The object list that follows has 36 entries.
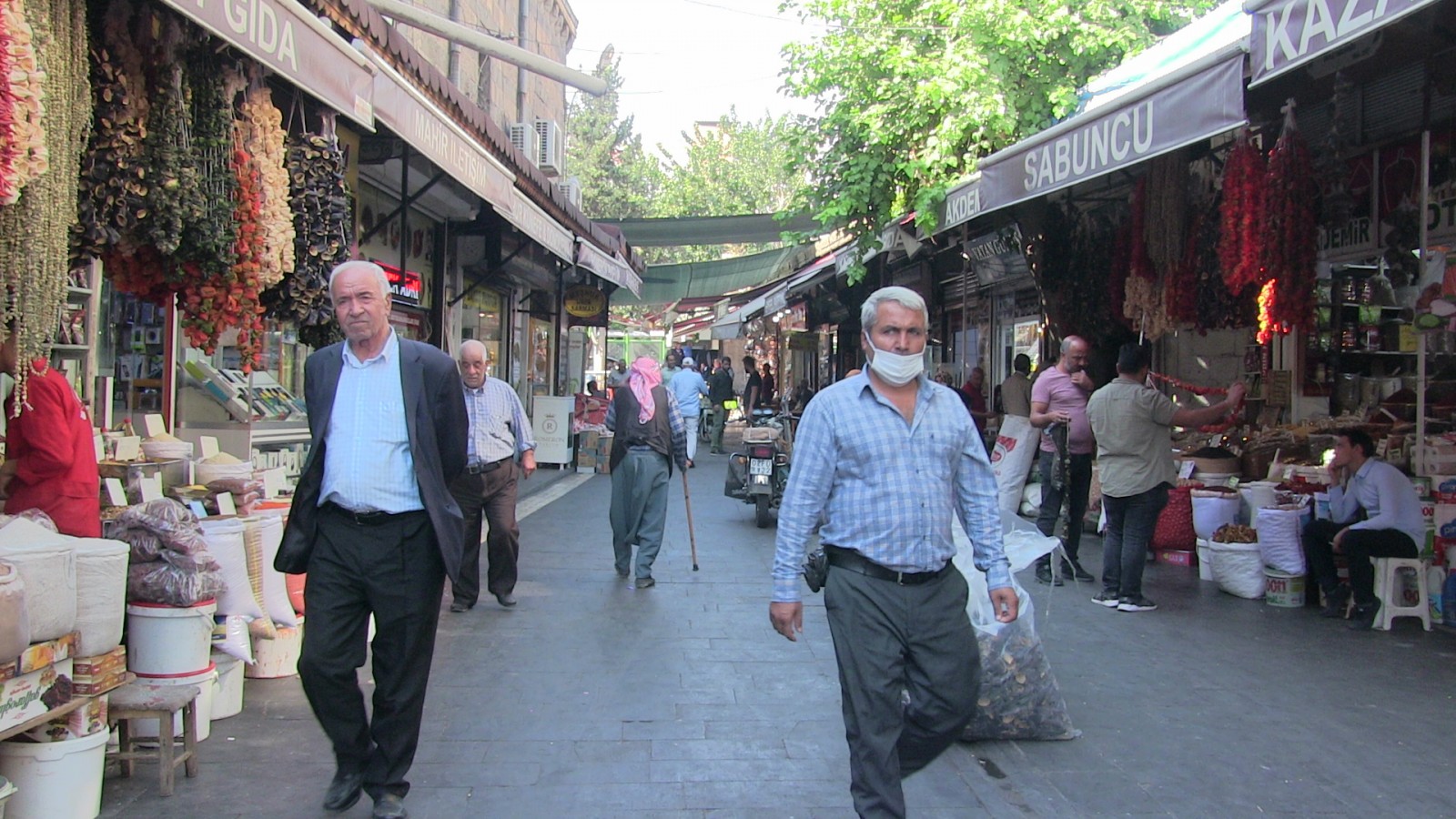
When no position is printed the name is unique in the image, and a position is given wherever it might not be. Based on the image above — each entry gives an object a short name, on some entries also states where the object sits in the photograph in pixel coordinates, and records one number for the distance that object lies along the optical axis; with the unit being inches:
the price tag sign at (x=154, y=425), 261.9
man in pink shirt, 330.3
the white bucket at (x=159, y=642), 171.6
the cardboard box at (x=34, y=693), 139.3
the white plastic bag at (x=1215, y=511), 340.8
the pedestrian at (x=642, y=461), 334.6
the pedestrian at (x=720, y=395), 954.1
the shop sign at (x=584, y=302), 856.3
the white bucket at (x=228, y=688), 195.3
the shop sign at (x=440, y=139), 242.7
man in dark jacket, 152.0
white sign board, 706.8
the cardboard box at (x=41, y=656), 139.6
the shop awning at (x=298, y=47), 169.6
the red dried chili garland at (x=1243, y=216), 272.7
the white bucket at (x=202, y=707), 174.2
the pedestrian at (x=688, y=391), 616.3
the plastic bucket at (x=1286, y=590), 304.2
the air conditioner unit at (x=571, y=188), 848.9
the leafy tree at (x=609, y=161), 2111.0
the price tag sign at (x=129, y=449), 246.0
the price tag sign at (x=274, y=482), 271.1
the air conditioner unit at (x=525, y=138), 764.6
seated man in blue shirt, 272.4
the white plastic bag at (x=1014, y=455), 385.1
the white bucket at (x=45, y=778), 145.3
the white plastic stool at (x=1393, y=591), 273.9
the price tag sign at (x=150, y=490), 220.1
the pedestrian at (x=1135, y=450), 288.5
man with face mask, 133.5
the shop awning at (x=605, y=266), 531.5
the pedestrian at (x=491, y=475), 289.4
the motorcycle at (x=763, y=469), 472.7
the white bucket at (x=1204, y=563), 340.2
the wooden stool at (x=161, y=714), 162.6
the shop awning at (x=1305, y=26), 180.9
